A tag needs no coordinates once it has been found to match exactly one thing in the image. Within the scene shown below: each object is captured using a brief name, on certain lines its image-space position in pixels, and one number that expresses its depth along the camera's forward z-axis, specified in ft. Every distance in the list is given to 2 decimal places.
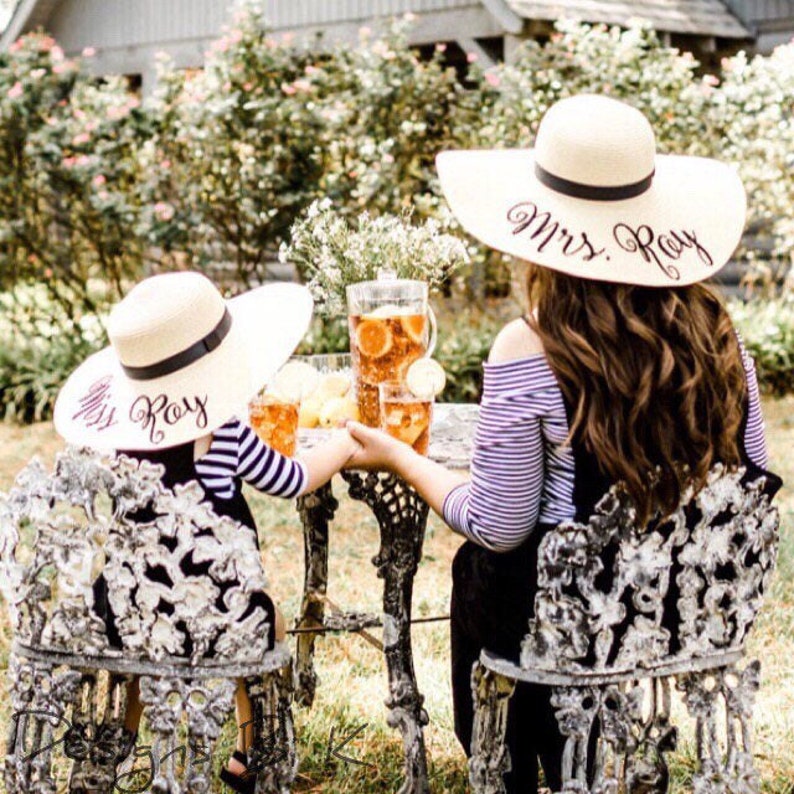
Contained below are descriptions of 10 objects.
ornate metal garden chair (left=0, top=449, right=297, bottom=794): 7.87
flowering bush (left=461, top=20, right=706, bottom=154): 29.45
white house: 36.58
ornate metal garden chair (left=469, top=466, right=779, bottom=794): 7.77
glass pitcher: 10.37
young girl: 8.49
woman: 7.86
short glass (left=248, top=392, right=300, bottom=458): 10.27
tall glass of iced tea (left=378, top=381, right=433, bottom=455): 10.14
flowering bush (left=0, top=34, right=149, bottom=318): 29.12
